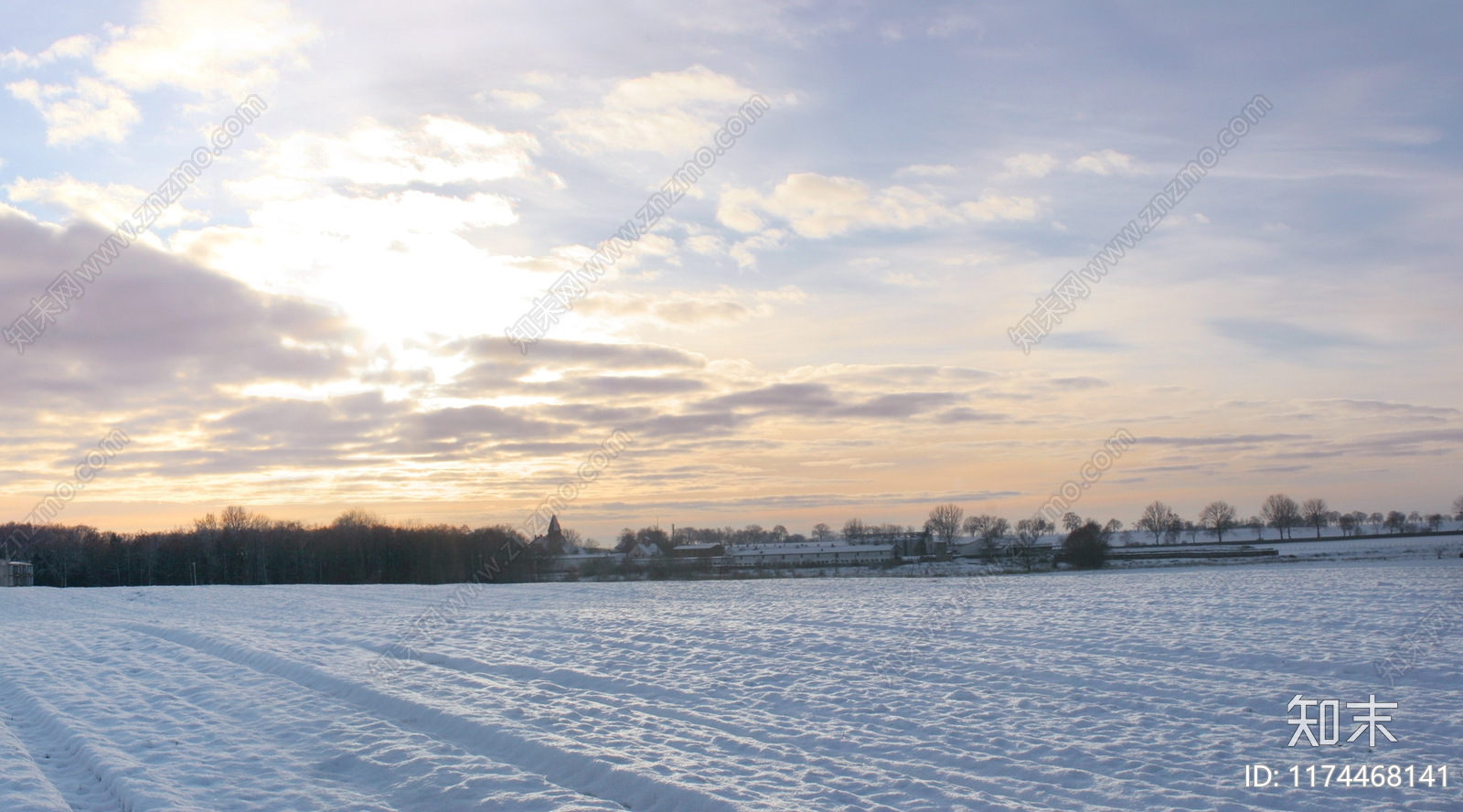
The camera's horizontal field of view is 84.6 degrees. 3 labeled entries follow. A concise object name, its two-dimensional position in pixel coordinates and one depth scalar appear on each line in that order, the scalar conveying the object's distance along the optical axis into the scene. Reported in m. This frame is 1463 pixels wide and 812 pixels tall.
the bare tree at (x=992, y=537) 116.53
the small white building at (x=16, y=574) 65.81
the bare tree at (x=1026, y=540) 101.62
